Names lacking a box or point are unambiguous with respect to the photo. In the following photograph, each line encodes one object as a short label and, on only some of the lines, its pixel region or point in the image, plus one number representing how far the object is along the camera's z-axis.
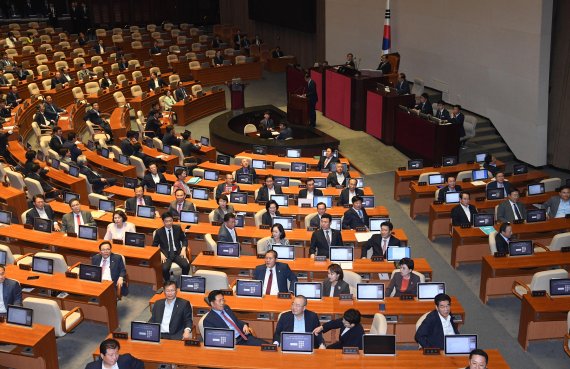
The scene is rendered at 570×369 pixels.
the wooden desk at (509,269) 10.71
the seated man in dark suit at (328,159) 15.49
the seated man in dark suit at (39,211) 12.31
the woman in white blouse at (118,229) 11.57
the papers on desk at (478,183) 14.48
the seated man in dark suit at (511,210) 12.70
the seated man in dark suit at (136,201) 12.90
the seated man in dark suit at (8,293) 9.55
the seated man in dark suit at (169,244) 11.35
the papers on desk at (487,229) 11.84
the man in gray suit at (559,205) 12.83
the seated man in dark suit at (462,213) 12.52
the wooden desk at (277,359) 7.83
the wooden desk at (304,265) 10.45
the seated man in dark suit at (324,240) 11.26
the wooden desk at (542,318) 9.35
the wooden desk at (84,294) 9.84
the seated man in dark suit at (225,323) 8.67
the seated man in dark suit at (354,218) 12.24
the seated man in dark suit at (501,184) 13.66
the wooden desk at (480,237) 11.99
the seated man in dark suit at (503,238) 11.17
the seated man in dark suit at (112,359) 7.51
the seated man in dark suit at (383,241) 10.84
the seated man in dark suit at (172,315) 8.98
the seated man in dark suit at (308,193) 13.55
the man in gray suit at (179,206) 12.73
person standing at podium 20.03
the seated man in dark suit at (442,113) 17.59
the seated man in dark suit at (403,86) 18.77
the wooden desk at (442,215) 13.15
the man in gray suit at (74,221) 12.05
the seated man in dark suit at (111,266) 10.35
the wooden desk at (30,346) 8.54
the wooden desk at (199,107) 22.03
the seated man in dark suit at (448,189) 13.31
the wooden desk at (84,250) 11.11
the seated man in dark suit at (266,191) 13.63
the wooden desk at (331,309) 9.18
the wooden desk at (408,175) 15.23
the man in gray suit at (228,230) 11.34
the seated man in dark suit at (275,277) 9.98
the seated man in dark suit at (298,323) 8.62
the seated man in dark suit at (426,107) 17.92
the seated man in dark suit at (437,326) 8.45
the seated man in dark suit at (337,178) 14.56
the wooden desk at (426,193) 14.15
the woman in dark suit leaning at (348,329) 8.25
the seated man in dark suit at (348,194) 13.40
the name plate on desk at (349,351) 7.98
